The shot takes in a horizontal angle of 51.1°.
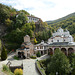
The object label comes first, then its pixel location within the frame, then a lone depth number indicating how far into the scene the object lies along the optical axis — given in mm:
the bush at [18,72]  15663
